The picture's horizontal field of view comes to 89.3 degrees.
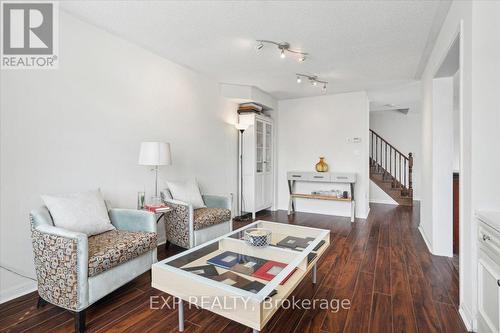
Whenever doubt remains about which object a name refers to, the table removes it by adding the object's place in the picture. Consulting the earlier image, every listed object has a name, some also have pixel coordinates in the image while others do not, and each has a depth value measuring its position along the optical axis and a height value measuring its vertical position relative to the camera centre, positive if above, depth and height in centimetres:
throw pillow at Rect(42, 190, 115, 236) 199 -38
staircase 639 -8
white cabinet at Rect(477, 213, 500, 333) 133 -63
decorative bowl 203 -59
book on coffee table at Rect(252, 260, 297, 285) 160 -71
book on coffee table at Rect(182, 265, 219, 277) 158 -68
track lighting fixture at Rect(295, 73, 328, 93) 401 +145
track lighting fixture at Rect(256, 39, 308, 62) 286 +141
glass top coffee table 127 -68
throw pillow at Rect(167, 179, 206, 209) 317 -34
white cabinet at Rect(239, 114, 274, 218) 480 +7
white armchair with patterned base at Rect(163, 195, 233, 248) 278 -67
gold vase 521 +0
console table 477 -27
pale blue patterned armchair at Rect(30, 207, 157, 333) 164 -68
